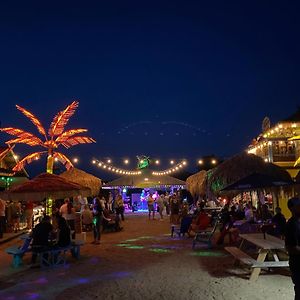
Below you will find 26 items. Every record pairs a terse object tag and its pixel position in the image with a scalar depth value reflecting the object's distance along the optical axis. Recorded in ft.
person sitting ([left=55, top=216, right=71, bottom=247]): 25.25
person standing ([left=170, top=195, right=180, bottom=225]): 50.58
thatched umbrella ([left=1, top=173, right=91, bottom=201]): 27.19
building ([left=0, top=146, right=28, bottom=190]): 60.78
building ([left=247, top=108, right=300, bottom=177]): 60.93
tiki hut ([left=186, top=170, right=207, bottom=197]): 58.39
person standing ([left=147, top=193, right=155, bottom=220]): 62.13
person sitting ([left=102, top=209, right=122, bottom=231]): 44.55
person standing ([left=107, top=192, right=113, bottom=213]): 67.35
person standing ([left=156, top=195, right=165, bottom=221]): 63.56
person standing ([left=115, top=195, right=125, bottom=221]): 57.65
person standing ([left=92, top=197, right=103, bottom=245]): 33.94
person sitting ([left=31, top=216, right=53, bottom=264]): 24.49
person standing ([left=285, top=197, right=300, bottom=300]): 12.50
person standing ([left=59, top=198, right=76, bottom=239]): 38.80
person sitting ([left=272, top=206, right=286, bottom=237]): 25.91
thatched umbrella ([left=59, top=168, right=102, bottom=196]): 54.82
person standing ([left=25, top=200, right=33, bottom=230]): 47.47
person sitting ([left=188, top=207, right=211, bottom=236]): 33.26
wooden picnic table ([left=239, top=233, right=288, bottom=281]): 18.46
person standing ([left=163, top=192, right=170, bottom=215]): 73.20
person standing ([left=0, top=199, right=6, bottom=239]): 41.43
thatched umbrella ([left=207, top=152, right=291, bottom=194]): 34.27
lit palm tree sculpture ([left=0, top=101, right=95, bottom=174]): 45.78
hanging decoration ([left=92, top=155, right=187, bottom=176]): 80.99
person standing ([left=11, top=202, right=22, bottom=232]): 45.86
